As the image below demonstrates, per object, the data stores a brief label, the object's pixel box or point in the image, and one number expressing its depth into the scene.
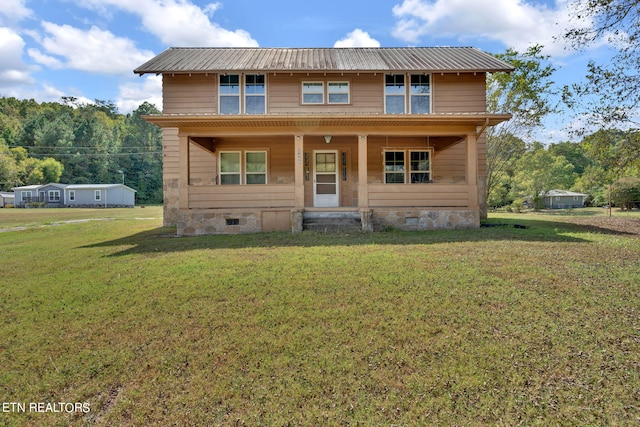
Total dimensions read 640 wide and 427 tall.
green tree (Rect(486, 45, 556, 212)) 17.20
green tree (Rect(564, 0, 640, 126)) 9.16
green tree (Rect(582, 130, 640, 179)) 10.98
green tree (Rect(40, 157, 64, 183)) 47.75
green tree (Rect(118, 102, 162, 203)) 55.03
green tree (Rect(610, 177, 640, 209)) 24.25
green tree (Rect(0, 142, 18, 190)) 43.56
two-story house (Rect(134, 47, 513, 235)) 12.36
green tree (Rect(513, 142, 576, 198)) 33.22
